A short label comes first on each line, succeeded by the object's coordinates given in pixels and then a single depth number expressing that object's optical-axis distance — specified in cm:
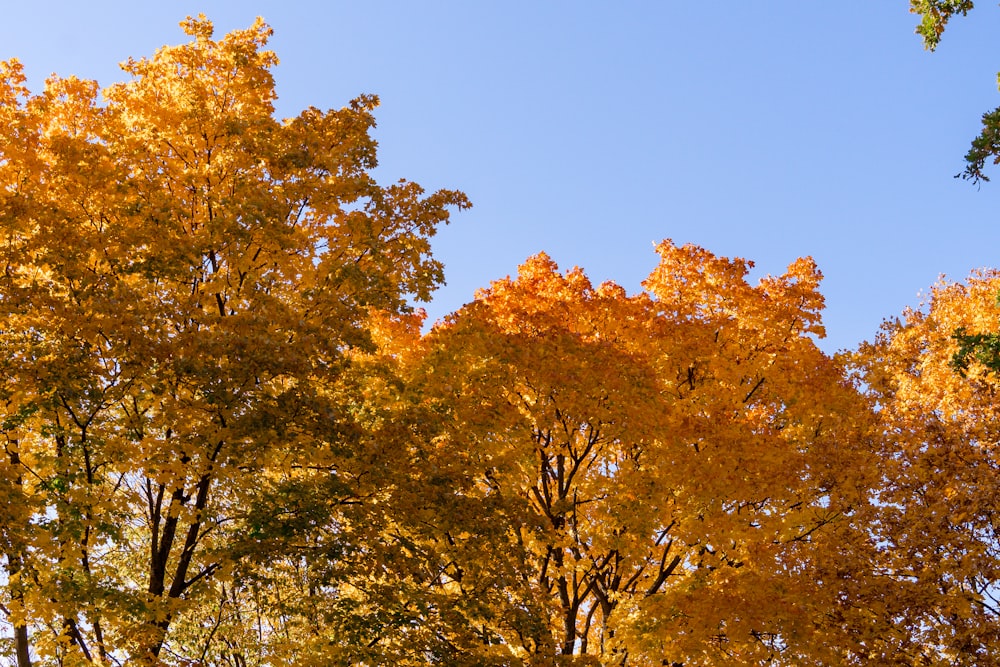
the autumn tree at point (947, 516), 1520
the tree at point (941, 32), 1424
